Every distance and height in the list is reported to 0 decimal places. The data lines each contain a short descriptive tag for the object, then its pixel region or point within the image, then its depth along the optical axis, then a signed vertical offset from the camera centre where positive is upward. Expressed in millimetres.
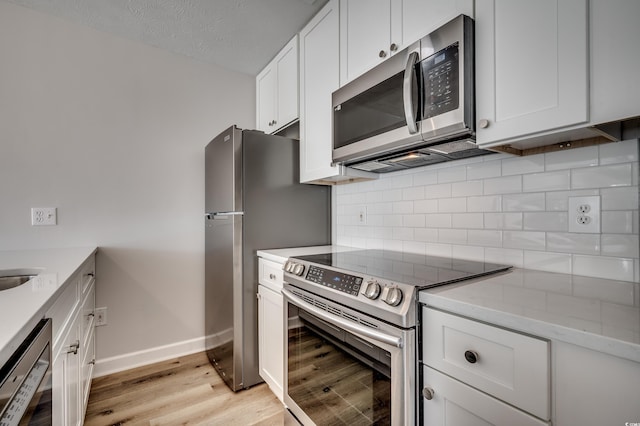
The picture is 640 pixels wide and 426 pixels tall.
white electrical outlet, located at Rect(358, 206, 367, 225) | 2084 -37
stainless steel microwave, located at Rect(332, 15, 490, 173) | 1125 +453
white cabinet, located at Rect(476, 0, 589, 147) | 889 +457
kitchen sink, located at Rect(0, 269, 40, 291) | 1286 -271
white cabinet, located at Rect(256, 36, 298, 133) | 2271 +993
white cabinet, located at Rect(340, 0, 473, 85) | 1239 +862
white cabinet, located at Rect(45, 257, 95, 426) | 979 -556
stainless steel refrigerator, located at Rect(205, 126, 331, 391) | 1922 -81
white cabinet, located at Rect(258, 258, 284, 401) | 1716 -697
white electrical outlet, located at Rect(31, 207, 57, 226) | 1989 -17
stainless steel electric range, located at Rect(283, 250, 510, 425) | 963 -468
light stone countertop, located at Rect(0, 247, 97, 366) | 604 -232
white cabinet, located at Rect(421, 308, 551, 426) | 708 -437
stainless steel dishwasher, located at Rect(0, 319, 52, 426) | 569 -369
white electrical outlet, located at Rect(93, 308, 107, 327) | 2191 -756
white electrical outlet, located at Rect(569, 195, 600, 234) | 1095 -26
